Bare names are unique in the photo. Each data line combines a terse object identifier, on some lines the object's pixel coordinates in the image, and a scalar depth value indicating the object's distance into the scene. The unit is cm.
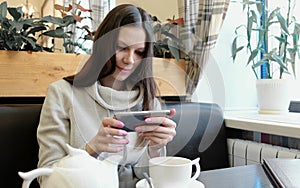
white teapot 46
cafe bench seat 106
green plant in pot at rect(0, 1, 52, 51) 127
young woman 98
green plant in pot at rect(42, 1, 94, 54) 147
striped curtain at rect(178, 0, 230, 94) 166
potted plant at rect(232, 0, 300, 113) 154
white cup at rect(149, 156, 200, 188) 62
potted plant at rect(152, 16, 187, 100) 166
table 72
